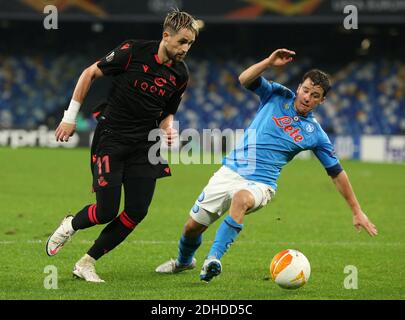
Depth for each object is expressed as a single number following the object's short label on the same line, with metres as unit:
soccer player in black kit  14.48
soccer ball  13.78
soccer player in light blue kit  14.72
